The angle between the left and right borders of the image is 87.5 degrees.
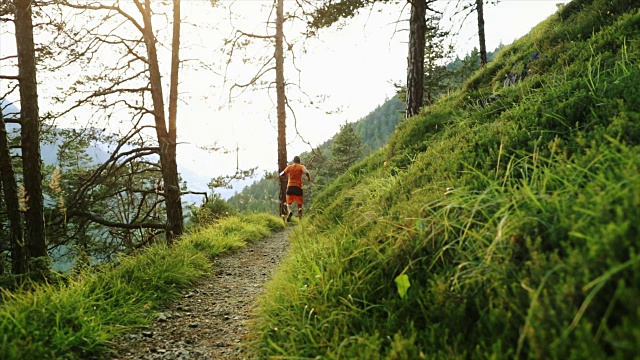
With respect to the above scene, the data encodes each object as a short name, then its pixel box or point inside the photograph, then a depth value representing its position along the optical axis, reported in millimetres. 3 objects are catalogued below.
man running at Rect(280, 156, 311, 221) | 12047
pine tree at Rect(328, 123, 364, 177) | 40562
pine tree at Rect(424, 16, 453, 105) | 33156
